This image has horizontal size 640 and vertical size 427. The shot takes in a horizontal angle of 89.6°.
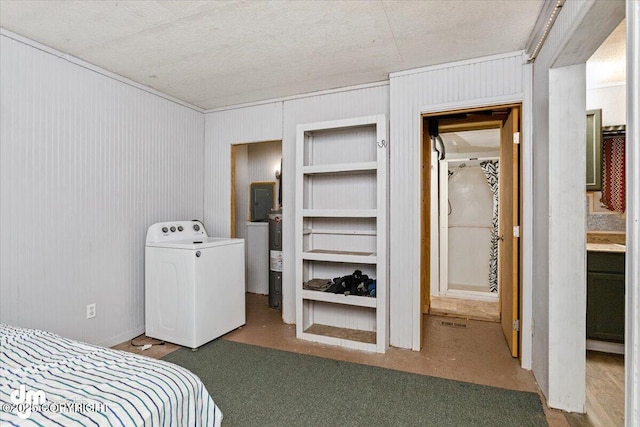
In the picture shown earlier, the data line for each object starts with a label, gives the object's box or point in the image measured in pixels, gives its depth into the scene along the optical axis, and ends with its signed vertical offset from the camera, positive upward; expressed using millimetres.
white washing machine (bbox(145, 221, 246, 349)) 2803 -699
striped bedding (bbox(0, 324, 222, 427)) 961 -606
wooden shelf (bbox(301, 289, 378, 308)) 2838 -798
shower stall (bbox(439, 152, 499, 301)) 4762 -229
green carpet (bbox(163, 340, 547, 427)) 1885 -1217
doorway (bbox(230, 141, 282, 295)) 4852 +167
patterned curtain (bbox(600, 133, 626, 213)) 3028 +362
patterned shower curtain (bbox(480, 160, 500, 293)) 4797 -48
